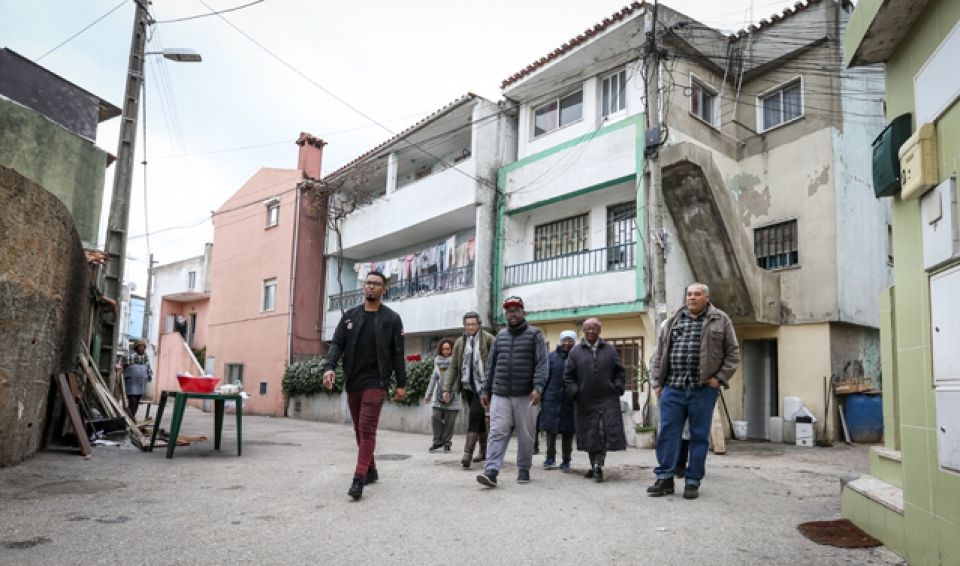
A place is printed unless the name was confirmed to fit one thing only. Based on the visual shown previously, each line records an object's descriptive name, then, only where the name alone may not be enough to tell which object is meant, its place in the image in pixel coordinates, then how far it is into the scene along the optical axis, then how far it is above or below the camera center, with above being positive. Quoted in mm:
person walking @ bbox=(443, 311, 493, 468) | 8203 -117
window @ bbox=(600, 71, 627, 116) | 14983 +6264
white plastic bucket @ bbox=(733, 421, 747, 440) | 14653 -1309
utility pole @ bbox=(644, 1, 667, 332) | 12672 +3133
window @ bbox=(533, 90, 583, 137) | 16281 +6339
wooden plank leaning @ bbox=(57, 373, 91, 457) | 7723 -813
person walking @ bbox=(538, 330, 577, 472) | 8086 -643
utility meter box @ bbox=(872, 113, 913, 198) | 4168 +1443
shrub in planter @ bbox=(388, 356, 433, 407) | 14570 -457
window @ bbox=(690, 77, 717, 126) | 15211 +6297
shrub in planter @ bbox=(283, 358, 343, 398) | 19531 -728
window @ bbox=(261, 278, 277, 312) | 23953 +2133
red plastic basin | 8125 -412
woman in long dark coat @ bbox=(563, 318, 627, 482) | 7090 -303
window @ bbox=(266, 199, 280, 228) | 24375 +5244
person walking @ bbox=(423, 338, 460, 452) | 10148 -898
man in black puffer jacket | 6707 -195
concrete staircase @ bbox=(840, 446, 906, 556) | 4074 -836
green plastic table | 7823 -759
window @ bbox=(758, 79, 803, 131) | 15648 +6404
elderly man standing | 5848 -58
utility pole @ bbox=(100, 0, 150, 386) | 12344 +2321
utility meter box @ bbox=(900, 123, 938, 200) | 3617 +1204
